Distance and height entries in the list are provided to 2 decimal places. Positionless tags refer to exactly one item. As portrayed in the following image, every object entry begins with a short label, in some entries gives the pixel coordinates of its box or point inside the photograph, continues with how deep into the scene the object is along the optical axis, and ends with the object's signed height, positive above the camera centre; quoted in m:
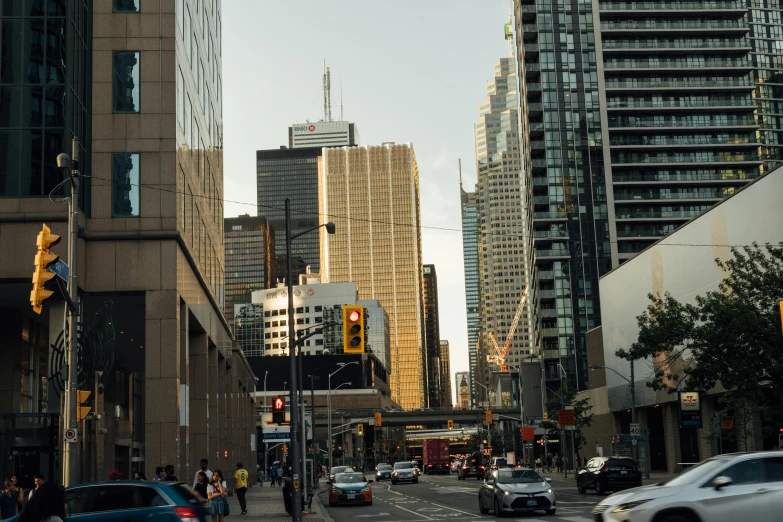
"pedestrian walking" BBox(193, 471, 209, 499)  25.66 -2.04
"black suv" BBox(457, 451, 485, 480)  77.44 -5.76
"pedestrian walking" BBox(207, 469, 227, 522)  24.64 -2.31
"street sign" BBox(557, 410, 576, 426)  69.44 -1.74
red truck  103.38 -6.39
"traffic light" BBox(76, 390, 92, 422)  20.67 +0.10
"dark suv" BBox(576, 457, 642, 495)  38.94 -3.40
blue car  15.20 -1.49
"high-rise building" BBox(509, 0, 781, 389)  118.62 +32.20
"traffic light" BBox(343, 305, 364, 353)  24.42 +1.87
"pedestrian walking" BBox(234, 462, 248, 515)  34.38 -2.85
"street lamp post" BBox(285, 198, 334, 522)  26.92 -0.33
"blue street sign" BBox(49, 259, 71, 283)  18.52 +2.81
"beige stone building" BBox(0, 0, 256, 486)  31.48 +6.72
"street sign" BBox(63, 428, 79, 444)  19.27 -0.48
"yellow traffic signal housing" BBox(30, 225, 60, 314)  16.87 +2.45
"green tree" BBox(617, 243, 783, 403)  37.59 +2.27
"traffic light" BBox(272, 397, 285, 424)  30.75 -0.25
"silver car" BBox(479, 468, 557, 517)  27.22 -2.80
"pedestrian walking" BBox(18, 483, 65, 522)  13.04 -1.25
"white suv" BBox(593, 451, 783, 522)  14.20 -1.60
